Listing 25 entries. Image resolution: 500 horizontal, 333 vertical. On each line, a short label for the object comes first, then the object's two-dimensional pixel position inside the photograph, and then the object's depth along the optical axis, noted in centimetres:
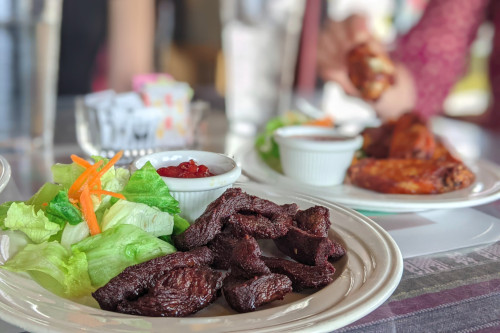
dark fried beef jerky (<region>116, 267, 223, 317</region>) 34
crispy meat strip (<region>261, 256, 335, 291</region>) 37
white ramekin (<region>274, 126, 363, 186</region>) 55
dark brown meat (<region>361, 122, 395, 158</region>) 63
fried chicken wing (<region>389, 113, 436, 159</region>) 58
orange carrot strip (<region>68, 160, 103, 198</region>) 40
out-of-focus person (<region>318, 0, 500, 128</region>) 109
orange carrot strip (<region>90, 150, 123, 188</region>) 40
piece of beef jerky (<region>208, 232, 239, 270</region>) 40
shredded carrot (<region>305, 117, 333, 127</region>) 66
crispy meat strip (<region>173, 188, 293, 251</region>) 40
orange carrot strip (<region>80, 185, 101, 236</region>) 40
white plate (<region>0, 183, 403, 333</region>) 31
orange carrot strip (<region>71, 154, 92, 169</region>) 41
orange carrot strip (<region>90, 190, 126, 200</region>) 40
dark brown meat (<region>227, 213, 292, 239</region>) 40
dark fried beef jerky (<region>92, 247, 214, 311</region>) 35
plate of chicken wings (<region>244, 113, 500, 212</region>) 50
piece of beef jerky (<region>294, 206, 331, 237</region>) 41
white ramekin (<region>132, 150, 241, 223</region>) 43
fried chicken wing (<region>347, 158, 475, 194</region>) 52
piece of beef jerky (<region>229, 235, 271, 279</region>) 37
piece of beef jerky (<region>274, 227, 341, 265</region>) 39
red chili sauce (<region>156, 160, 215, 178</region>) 44
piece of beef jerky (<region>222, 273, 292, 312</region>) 35
